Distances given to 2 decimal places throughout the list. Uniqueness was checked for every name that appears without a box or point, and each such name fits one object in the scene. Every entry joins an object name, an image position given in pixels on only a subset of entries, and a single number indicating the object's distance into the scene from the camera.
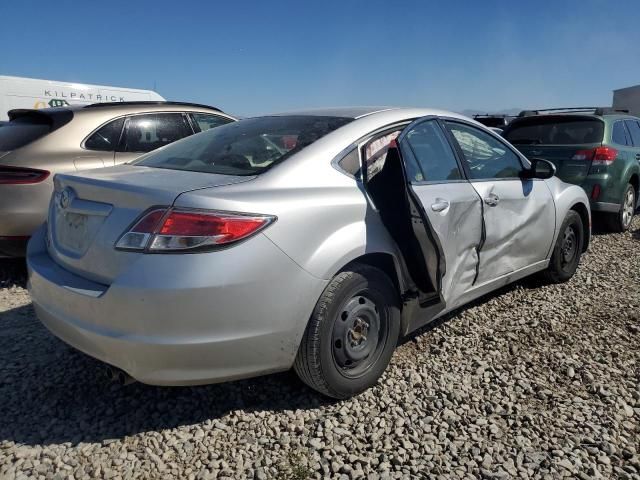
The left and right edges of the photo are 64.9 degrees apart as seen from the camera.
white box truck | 12.22
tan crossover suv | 4.08
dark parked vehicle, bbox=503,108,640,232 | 6.35
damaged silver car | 2.08
